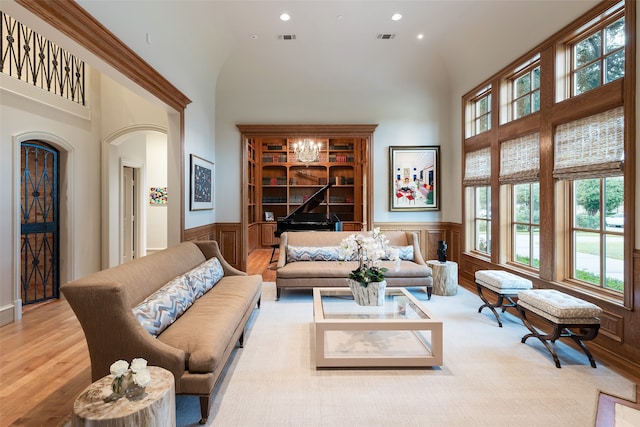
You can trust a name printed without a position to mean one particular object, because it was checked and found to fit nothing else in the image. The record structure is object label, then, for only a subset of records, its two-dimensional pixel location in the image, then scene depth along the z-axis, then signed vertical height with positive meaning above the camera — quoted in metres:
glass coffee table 2.58 -1.16
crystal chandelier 6.82 +1.22
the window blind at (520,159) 3.87 +0.63
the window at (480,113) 5.11 +1.59
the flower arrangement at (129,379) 1.47 -0.77
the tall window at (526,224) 4.03 -0.21
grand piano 6.68 -0.25
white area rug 1.99 -1.27
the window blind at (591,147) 2.84 +0.59
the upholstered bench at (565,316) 2.60 -0.88
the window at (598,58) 2.91 +1.44
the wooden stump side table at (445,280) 4.64 -1.02
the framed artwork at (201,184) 4.83 +0.42
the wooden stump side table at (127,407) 1.36 -0.86
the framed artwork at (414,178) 6.21 +0.59
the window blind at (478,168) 4.96 +0.66
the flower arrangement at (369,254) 3.07 -0.44
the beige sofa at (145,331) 1.86 -0.81
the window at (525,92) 3.99 +1.50
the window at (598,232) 2.93 -0.24
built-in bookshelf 9.23 +0.82
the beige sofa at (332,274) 4.38 -0.87
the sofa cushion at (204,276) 3.02 -0.67
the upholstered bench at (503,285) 3.42 -0.82
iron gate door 4.18 -0.16
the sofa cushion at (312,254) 4.87 -0.67
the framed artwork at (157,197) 7.57 +0.30
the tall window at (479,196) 5.05 +0.21
